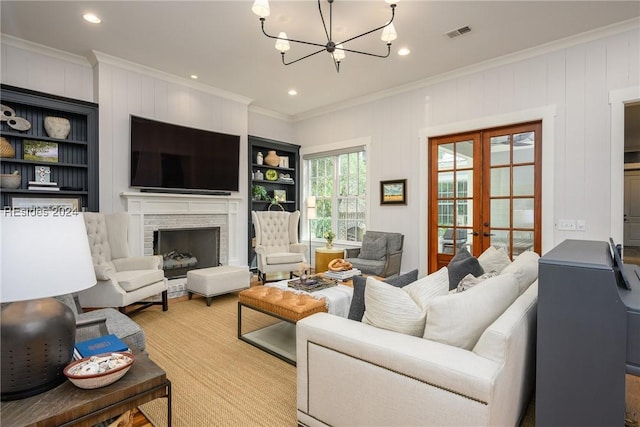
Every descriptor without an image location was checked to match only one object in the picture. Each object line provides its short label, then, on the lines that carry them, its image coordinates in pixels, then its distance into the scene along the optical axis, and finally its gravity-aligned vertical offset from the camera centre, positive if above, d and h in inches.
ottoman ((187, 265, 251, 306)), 149.6 -32.8
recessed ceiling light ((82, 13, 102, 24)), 122.3 +75.0
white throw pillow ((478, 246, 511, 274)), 100.1 -15.5
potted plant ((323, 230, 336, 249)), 200.4 -16.1
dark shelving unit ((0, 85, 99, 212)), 137.4 +32.0
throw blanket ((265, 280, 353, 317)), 105.6 -28.6
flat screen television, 166.9 +30.8
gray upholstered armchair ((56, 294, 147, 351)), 72.3 -28.4
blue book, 55.9 -24.3
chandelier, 86.2 +56.3
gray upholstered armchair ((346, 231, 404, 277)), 170.7 -24.3
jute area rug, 71.6 -44.6
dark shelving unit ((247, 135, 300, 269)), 221.3 +27.9
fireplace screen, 189.5 -22.6
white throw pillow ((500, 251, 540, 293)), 78.1 -14.8
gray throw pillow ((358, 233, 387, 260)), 186.2 -21.3
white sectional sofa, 45.6 -25.0
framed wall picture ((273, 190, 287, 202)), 242.1 +13.1
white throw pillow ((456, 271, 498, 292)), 71.9 -15.9
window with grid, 223.0 +15.5
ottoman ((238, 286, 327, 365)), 96.7 -30.8
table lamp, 40.0 -9.8
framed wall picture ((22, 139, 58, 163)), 143.9 +28.2
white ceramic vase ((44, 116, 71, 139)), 146.4 +39.5
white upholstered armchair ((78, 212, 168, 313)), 122.8 -24.6
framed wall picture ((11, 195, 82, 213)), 140.4 +5.0
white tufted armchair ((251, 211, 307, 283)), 188.1 -19.8
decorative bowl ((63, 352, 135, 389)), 45.5 -23.2
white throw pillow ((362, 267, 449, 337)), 57.9 -17.5
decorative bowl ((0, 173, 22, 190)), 133.3 +13.5
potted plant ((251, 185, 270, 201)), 230.2 +14.6
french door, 151.9 +10.5
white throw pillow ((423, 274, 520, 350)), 53.3 -17.8
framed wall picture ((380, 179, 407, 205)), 191.3 +12.2
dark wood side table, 41.4 -25.9
